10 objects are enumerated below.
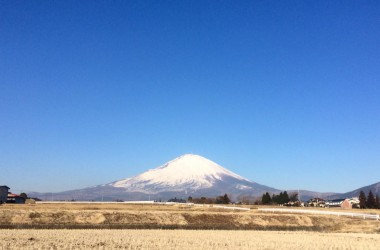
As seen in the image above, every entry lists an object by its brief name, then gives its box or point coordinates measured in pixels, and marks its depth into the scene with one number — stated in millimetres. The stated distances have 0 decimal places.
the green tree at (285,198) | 164838
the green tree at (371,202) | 129500
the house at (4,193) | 116625
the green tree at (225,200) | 163162
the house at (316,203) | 168138
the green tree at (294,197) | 180662
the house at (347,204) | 158750
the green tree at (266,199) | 160750
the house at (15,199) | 121494
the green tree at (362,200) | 133875
